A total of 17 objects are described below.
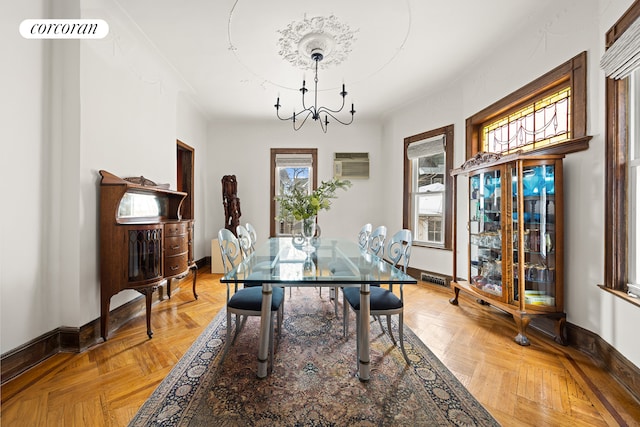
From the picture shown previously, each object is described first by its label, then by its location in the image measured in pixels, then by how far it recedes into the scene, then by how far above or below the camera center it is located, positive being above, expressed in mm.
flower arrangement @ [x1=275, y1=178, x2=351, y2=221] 2496 +108
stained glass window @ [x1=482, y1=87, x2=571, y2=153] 2311 +932
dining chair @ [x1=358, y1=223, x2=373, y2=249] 3326 -283
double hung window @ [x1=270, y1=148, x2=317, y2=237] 5035 +839
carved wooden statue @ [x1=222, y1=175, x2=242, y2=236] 4570 +210
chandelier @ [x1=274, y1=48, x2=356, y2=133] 2574 +1633
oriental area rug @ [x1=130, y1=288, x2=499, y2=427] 1338 -1073
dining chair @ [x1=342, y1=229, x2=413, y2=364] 1821 -647
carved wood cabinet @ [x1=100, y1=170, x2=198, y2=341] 2141 -289
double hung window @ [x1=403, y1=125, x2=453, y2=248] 3811 +454
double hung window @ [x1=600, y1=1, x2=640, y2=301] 1690 +326
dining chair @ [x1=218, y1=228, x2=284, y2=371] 1826 -656
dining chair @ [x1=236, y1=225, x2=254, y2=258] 2691 -289
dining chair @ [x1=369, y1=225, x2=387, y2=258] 2762 -317
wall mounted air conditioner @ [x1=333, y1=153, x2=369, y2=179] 5008 +970
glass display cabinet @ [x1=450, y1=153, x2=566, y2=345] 2172 -210
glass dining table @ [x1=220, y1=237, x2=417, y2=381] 1541 -394
